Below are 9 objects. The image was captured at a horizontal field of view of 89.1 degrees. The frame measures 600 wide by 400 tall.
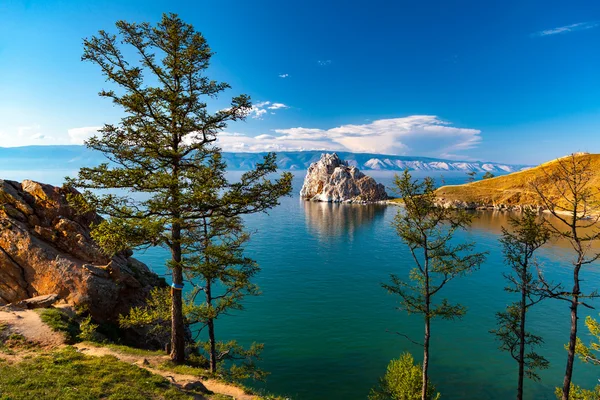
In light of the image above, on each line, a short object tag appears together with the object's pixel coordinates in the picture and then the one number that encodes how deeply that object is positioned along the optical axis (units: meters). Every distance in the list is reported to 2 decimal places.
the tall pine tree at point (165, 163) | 15.44
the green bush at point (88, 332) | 21.02
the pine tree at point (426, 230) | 21.44
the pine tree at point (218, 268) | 18.41
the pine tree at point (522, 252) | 21.33
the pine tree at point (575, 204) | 17.33
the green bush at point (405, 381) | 23.00
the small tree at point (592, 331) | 22.05
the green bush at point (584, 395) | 21.71
